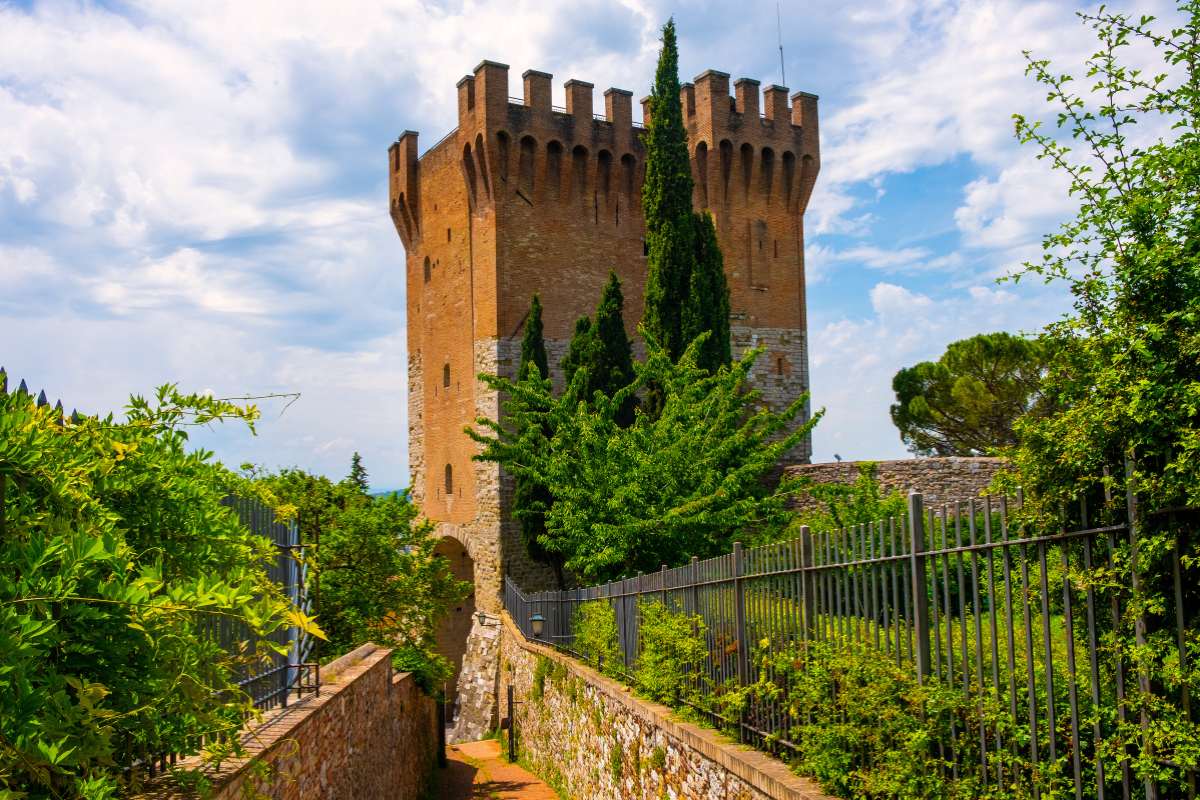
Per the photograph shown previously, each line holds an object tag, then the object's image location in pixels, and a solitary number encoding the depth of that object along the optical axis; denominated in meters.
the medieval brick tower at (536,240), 27.33
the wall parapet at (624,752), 6.11
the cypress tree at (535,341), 26.22
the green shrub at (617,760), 9.23
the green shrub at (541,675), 14.33
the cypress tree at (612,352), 24.19
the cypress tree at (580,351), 24.33
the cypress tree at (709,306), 22.86
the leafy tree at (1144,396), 3.43
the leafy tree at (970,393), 36.09
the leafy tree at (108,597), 3.01
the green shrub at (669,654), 8.03
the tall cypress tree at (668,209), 23.19
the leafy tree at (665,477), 15.38
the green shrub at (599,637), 10.99
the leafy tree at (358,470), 49.53
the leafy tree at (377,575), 17.08
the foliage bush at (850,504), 17.03
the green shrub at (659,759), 7.89
